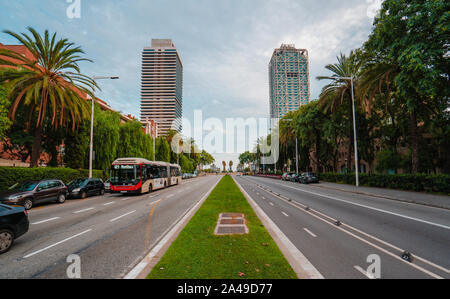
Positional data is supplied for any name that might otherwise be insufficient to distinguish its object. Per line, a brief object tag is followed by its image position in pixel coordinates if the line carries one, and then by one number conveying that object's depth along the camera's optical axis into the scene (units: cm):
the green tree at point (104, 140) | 2800
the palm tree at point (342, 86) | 2723
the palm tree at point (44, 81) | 1902
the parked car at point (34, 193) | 1143
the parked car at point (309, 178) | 3253
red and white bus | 1858
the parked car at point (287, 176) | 4445
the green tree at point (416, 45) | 1445
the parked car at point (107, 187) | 2316
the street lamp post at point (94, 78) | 2161
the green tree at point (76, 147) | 2473
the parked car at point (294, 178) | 3883
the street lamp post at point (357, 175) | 2348
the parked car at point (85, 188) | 1723
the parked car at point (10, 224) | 553
